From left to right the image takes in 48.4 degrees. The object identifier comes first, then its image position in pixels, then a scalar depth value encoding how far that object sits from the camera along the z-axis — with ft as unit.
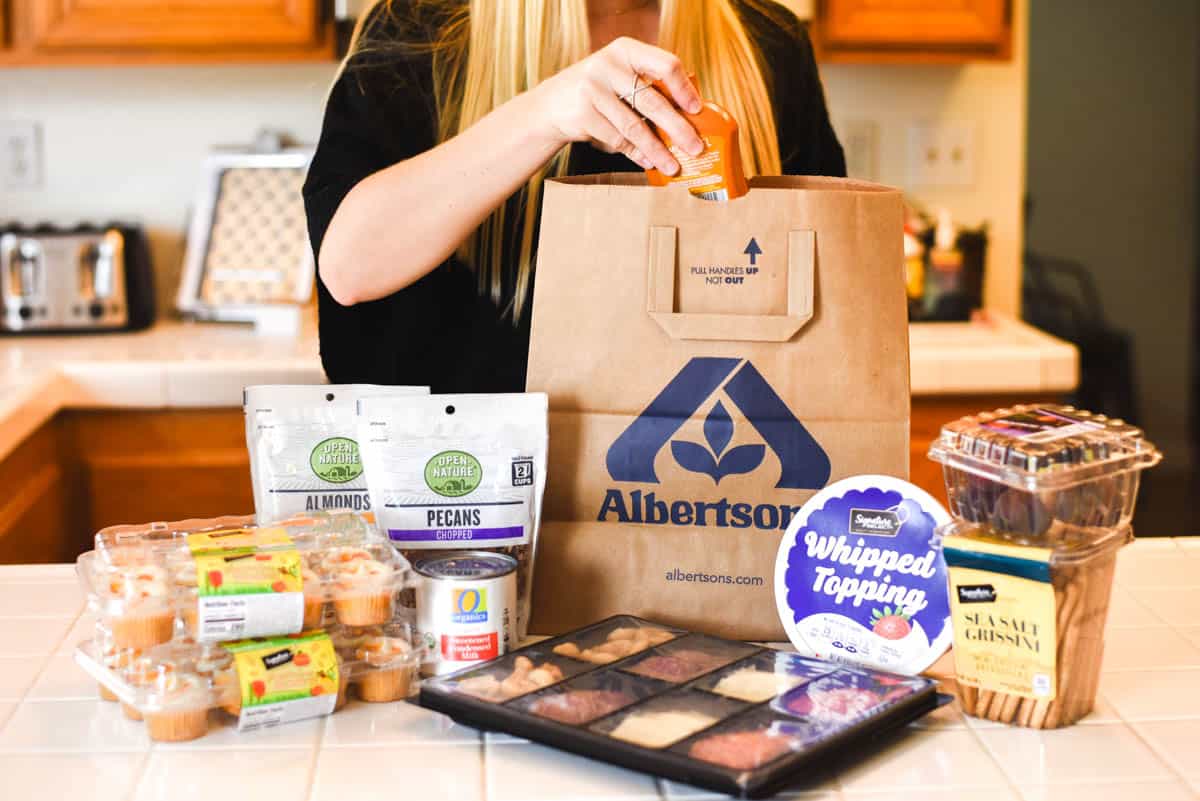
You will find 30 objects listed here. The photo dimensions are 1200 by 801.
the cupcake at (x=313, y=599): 2.89
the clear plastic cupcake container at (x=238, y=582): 2.82
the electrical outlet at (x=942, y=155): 9.45
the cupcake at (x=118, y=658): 2.86
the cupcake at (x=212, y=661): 2.84
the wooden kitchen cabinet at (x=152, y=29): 7.96
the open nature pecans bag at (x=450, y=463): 3.28
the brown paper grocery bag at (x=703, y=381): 3.32
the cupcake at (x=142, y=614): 2.82
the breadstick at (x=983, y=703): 2.90
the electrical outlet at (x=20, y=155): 9.07
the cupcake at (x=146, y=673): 2.82
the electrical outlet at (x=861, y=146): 9.41
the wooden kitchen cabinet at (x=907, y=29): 8.24
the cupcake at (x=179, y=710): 2.79
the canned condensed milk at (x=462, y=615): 3.06
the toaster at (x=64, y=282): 8.38
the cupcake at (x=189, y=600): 2.84
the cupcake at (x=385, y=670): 2.98
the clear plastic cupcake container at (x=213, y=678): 2.80
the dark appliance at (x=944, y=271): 8.59
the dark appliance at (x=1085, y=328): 14.19
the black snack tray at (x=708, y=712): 2.51
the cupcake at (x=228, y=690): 2.82
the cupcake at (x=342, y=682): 2.93
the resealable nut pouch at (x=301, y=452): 3.40
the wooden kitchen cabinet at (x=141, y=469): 7.45
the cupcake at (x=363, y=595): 2.94
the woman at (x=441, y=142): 3.98
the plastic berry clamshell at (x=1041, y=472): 2.79
